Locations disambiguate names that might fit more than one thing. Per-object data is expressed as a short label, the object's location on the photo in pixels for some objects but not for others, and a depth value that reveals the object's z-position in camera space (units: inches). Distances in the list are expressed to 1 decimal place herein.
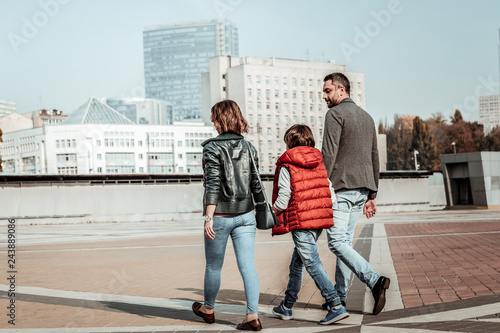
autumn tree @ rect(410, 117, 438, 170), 4301.2
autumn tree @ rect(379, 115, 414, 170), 4662.9
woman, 210.7
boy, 214.8
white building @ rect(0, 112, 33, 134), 5462.6
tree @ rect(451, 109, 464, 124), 5045.3
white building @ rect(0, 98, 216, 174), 4520.2
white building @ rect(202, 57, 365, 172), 4864.7
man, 221.9
